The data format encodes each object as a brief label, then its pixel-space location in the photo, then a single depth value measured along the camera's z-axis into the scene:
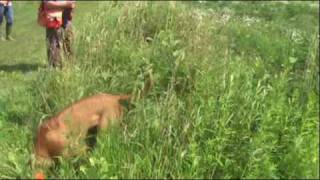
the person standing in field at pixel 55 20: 6.59
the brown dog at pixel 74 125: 4.16
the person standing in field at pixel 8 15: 8.59
